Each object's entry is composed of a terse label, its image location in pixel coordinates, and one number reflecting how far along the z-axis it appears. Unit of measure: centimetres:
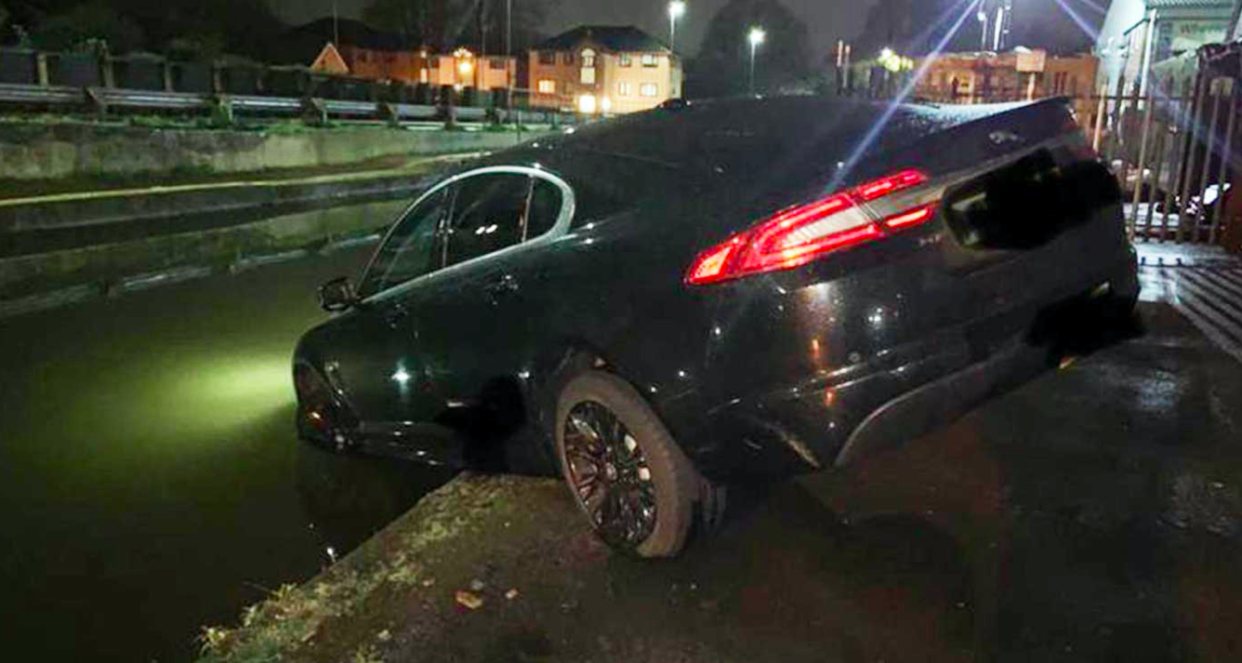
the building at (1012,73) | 2133
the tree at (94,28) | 3002
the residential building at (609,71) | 7800
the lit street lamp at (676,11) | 5971
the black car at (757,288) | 308
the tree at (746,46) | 8094
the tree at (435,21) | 7481
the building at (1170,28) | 1986
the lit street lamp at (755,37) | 6238
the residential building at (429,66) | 7200
